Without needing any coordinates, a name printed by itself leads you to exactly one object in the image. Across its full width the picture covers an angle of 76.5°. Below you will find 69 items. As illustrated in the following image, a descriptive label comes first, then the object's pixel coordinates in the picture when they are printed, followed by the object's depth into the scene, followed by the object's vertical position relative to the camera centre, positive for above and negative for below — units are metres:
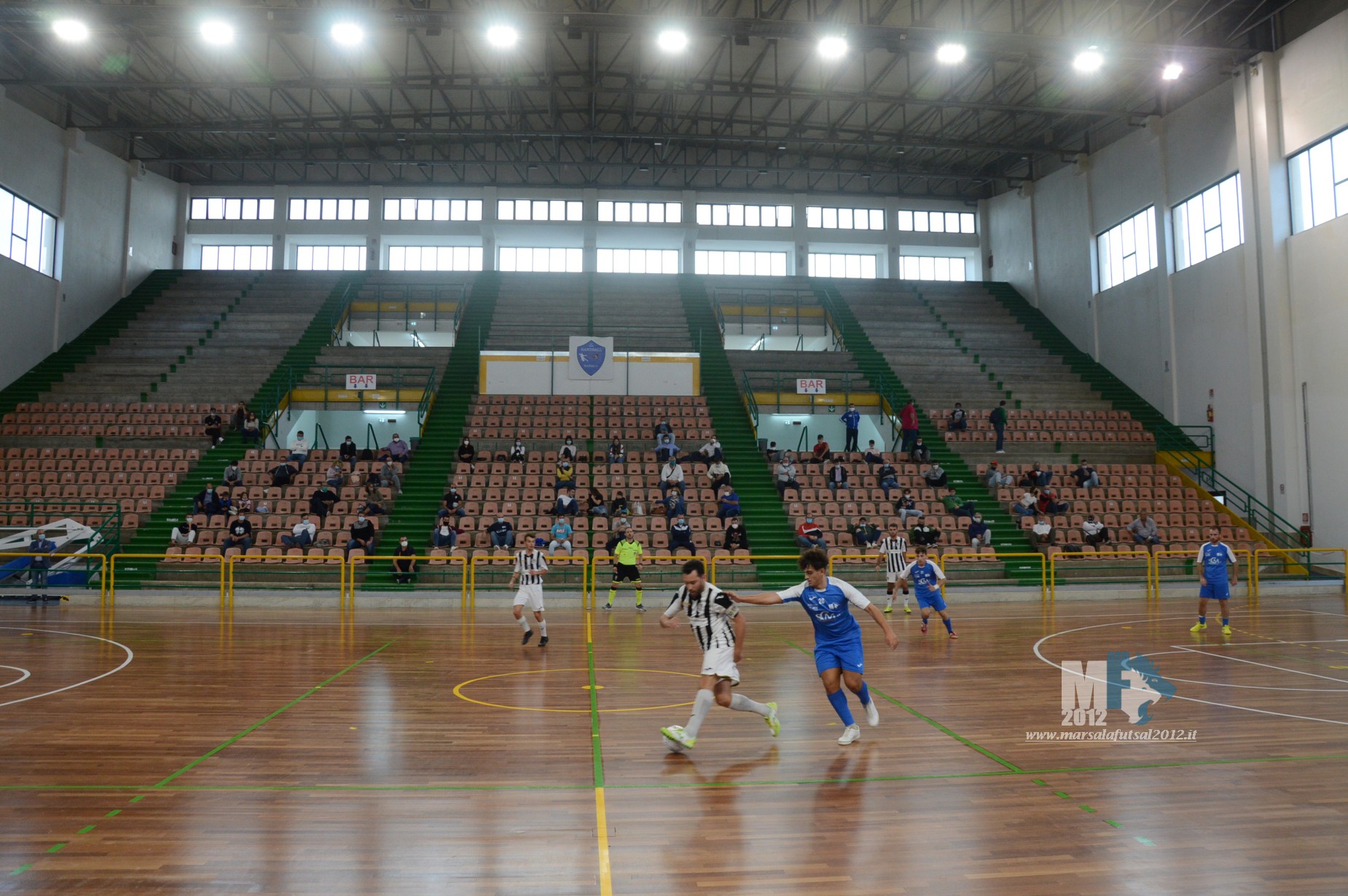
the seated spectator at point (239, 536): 20.53 -0.49
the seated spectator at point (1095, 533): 22.47 -0.45
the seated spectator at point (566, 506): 22.33 +0.26
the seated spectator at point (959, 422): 28.55 +3.13
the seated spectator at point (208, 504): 22.02 +0.30
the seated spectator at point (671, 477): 23.55 +1.06
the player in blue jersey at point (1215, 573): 14.34 -0.97
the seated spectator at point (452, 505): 22.30 +0.28
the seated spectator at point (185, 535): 20.73 -0.46
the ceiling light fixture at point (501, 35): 21.62 +12.24
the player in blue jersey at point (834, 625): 7.32 -0.95
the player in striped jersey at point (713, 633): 7.50 -1.04
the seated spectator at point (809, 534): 21.10 -0.46
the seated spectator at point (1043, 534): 22.73 -0.49
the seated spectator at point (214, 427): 26.33 +2.73
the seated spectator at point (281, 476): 23.44 +1.08
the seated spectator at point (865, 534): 21.44 -0.47
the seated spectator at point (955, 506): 23.41 +0.25
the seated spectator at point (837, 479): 24.36 +1.03
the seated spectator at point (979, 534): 21.92 -0.48
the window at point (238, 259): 41.25 +12.42
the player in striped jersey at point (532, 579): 13.48 -1.00
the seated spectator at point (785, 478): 24.52 +1.08
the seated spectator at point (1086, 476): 25.31 +1.15
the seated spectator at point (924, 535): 20.83 -0.50
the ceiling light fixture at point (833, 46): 21.98 +12.11
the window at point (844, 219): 41.75 +14.56
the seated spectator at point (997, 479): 25.39 +1.08
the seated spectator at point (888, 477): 24.20 +1.09
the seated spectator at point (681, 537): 20.53 -0.51
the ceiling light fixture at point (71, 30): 21.23 +12.14
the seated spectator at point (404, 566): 19.66 -1.19
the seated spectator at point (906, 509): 22.53 +0.17
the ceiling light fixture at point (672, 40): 21.69 +12.11
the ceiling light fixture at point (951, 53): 21.93 +11.95
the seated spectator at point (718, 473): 24.14 +1.19
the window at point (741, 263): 42.19 +12.45
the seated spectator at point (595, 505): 22.41 +0.28
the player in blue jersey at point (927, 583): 14.94 -1.18
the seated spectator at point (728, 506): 22.39 +0.26
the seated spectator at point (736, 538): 21.08 -0.56
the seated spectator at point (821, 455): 26.00 +1.84
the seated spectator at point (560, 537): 20.80 -0.52
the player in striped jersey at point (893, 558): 18.11 -0.91
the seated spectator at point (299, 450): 24.59 +1.92
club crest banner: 28.50 +5.23
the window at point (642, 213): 40.91 +14.48
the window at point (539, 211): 40.62 +14.48
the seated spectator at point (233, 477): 23.45 +1.06
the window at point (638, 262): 41.81 +12.42
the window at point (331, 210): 40.66 +14.50
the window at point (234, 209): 40.59 +14.52
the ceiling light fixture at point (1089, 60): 22.38 +11.95
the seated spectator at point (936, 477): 24.91 +1.11
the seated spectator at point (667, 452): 24.95 +1.88
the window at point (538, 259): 41.69 +12.49
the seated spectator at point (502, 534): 20.78 -0.45
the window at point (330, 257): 41.78 +12.64
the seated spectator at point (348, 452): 24.95 +1.85
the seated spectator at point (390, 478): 23.87 +1.06
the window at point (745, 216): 41.28 +14.47
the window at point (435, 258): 41.50 +12.53
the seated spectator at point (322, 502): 22.09 +0.36
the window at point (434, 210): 40.59 +14.48
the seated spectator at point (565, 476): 23.48 +1.08
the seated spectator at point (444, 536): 20.67 -0.50
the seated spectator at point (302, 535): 20.61 -0.46
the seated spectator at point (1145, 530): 22.67 -0.40
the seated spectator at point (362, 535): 20.69 -0.46
